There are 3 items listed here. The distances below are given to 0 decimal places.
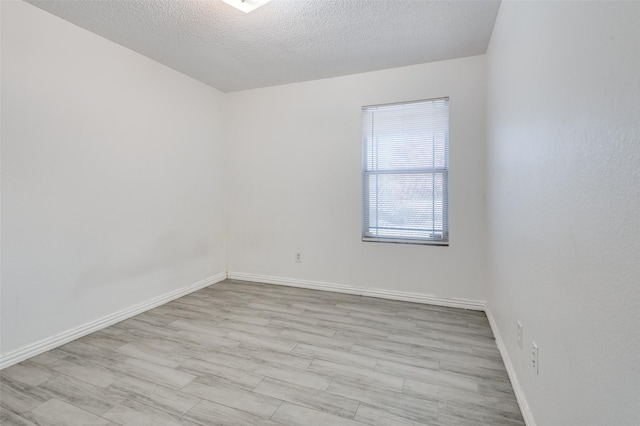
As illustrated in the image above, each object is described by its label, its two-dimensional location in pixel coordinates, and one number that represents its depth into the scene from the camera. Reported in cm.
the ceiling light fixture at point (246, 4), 199
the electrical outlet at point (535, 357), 129
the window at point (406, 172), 302
